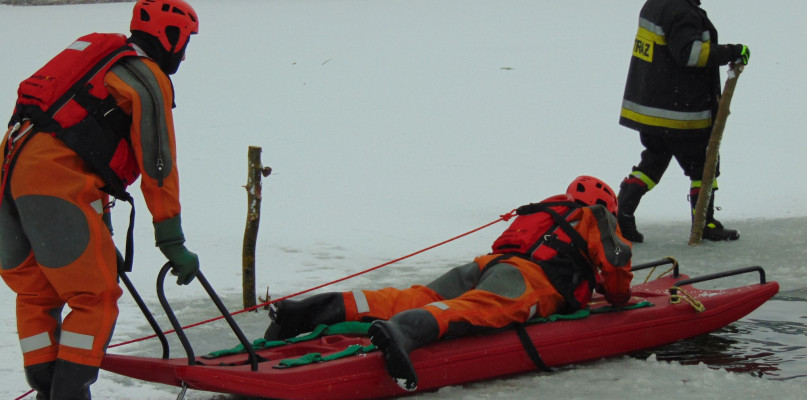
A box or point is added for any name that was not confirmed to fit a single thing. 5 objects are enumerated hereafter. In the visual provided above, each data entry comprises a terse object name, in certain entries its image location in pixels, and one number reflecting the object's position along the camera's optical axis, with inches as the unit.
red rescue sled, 302.8
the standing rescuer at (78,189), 285.6
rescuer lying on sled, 351.3
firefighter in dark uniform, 540.7
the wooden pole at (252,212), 450.6
